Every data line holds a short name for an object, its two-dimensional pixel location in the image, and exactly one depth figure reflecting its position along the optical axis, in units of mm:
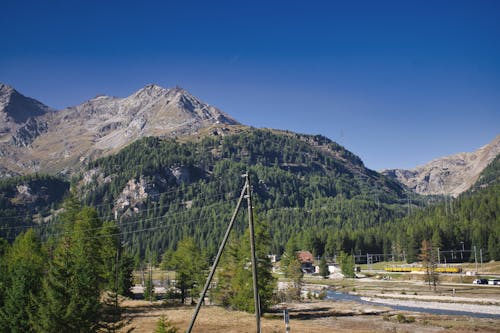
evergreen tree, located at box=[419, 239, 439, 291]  104500
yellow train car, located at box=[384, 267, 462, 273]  138250
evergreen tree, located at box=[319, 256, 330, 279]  153125
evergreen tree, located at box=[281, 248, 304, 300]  94938
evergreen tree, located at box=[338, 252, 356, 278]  149500
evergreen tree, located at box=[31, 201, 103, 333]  27625
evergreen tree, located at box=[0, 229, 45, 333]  32125
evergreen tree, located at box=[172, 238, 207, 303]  80938
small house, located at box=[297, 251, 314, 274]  185375
